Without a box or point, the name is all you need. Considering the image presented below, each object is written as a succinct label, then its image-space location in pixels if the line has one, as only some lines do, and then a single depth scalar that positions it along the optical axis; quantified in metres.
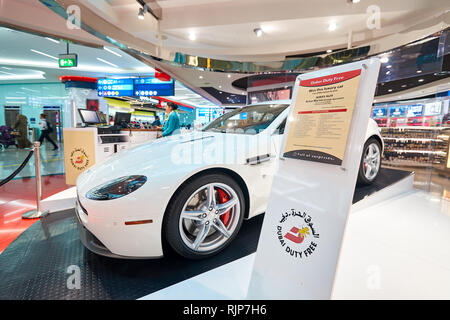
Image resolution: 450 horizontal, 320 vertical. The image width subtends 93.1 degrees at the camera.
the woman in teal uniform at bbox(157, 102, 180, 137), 4.45
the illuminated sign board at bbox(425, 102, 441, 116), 3.62
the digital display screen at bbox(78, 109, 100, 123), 4.07
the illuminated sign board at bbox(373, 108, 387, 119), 6.56
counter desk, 3.62
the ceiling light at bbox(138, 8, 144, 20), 4.11
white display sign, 0.93
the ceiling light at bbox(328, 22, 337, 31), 4.80
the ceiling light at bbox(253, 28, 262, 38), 5.11
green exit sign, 5.94
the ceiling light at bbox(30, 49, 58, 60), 7.25
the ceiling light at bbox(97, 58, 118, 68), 7.86
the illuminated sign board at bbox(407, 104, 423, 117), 5.32
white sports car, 1.38
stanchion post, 2.45
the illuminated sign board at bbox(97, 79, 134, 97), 9.25
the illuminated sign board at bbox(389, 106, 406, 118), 5.99
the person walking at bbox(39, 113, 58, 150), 9.57
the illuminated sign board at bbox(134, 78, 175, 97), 8.91
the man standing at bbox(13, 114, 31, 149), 9.19
